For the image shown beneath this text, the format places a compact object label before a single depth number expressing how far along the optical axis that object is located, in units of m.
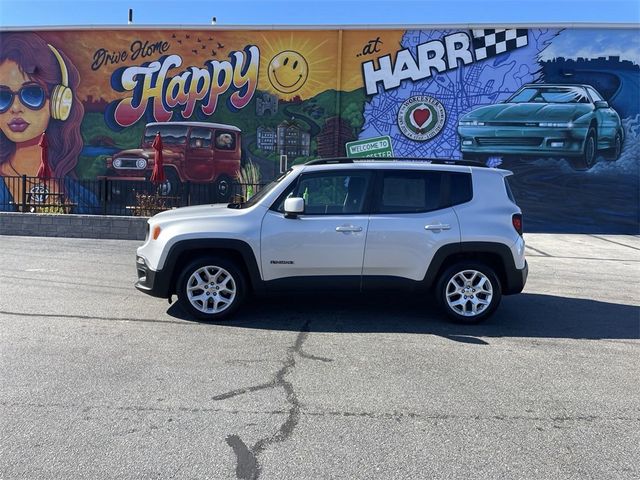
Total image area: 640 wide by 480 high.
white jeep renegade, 5.84
